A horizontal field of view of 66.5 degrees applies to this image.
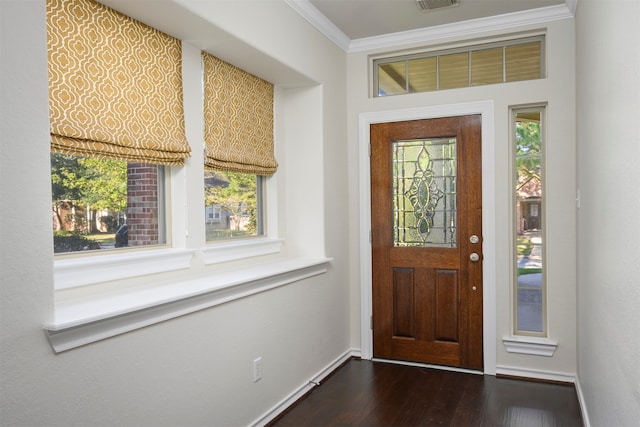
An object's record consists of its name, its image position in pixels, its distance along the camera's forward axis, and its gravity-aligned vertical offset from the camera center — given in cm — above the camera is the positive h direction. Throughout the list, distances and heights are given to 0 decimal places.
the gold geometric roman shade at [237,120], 276 +51
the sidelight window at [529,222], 348 -17
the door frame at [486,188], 352 +8
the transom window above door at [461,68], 351 +100
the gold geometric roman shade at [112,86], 192 +52
